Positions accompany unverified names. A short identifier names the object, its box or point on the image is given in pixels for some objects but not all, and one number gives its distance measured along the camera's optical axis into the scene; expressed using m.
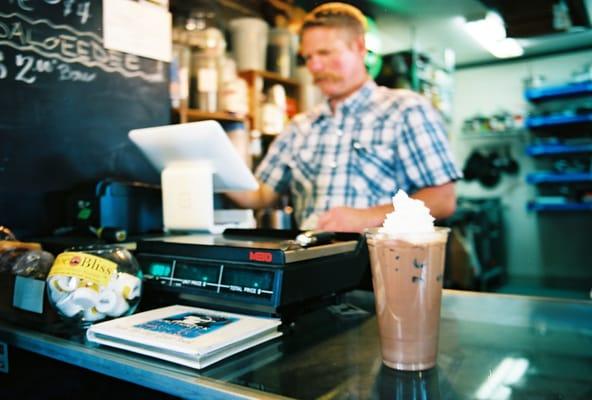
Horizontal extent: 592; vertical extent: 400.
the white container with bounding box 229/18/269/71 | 2.96
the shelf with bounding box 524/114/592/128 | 5.45
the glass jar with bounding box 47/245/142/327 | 0.90
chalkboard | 1.27
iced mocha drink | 0.68
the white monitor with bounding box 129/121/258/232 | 1.29
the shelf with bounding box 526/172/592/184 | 5.65
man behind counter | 1.89
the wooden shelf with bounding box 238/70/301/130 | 3.35
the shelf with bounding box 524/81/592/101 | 5.27
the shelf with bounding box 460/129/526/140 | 6.32
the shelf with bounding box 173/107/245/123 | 1.84
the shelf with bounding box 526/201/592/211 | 5.65
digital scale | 0.86
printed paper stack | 0.71
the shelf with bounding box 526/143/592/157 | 5.60
